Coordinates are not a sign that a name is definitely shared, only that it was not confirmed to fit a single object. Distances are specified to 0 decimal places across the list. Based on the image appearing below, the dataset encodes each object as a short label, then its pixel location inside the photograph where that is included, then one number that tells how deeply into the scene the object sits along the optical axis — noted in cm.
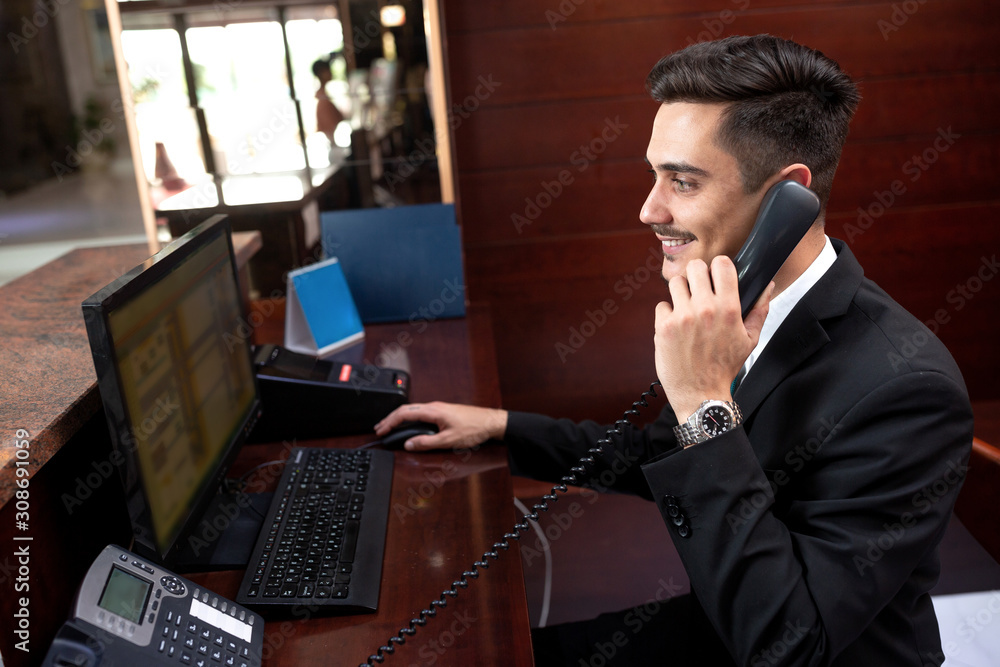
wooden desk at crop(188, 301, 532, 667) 98
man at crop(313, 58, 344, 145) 283
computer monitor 88
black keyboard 106
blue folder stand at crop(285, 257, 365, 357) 204
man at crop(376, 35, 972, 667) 97
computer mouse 154
